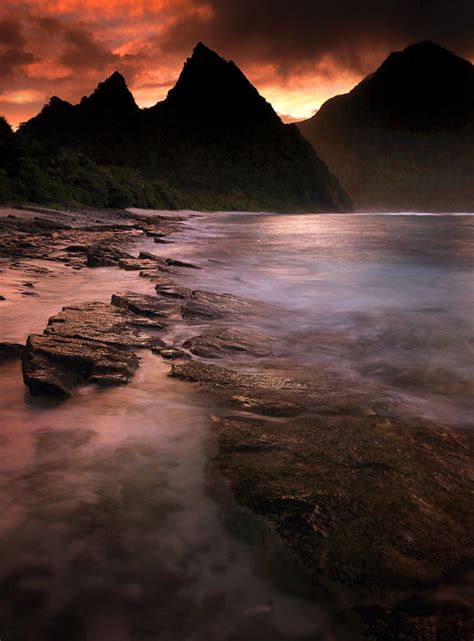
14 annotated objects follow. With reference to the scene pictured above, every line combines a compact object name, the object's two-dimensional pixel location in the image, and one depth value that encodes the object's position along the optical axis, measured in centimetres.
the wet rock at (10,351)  392
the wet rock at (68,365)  325
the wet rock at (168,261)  1111
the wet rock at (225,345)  441
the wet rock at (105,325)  417
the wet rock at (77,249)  1142
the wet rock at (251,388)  318
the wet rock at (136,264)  952
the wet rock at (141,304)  561
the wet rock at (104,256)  981
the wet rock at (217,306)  582
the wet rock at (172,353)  415
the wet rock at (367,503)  166
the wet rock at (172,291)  682
